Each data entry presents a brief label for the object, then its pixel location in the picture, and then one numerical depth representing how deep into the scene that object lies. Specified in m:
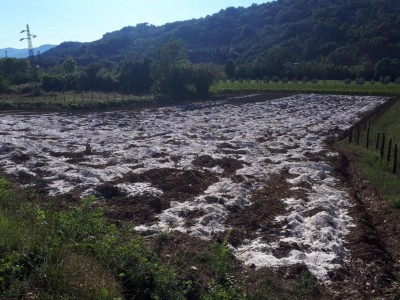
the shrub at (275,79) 88.62
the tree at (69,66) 81.49
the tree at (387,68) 81.25
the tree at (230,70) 99.38
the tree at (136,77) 62.81
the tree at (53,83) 56.97
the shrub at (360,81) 78.76
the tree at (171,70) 56.25
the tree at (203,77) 58.28
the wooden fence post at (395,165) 16.39
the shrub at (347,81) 79.85
